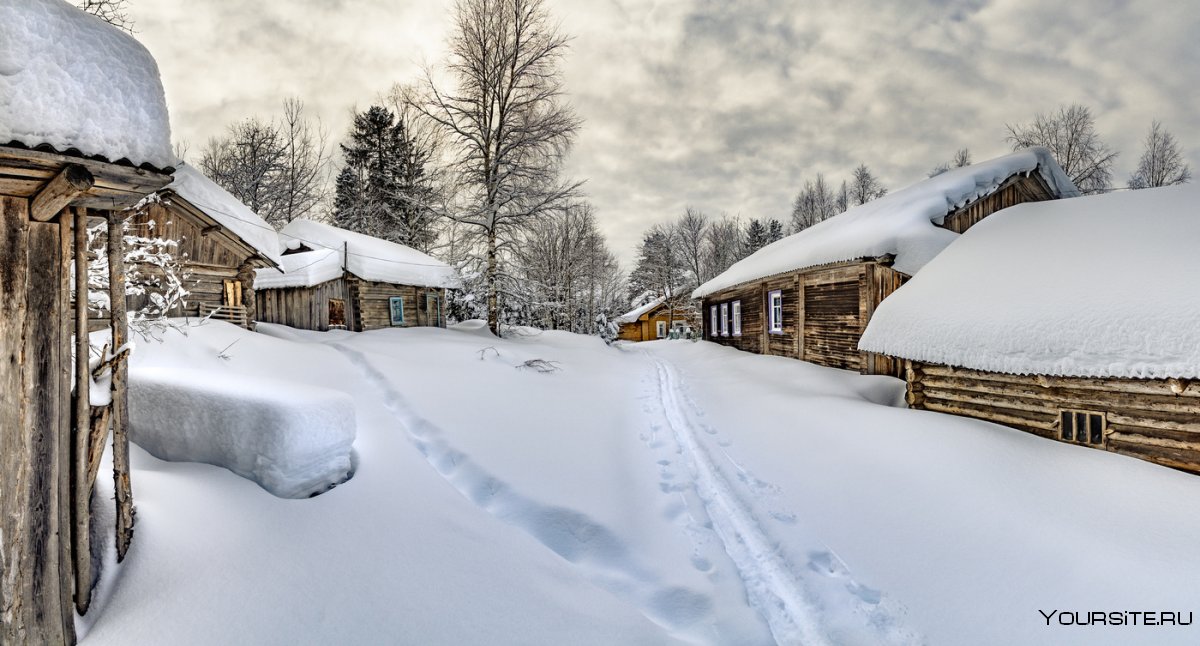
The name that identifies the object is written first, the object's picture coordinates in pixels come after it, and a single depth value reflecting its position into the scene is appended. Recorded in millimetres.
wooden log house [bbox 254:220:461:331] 17922
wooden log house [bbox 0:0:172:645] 2273
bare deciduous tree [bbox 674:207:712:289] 40469
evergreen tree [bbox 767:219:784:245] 50794
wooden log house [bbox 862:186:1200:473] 4668
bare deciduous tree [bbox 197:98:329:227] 23422
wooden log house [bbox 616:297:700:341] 40062
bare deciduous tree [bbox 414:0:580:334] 16969
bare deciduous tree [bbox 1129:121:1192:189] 30172
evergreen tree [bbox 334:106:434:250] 29422
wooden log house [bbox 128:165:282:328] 12070
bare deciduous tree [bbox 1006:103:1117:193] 25719
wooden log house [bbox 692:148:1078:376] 11070
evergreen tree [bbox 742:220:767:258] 45531
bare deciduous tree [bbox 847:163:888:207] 48562
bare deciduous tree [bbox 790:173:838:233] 48844
